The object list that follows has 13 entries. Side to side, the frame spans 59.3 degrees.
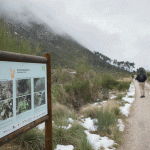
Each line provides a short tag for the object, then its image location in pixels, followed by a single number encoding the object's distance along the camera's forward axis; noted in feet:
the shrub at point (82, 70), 27.00
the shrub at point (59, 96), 19.63
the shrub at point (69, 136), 9.55
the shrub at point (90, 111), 15.45
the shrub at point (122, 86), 34.86
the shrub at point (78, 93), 20.20
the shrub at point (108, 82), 33.24
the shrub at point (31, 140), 8.50
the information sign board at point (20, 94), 4.74
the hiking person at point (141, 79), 27.81
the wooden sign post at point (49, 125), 7.48
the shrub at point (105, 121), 12.20
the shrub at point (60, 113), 12.97
